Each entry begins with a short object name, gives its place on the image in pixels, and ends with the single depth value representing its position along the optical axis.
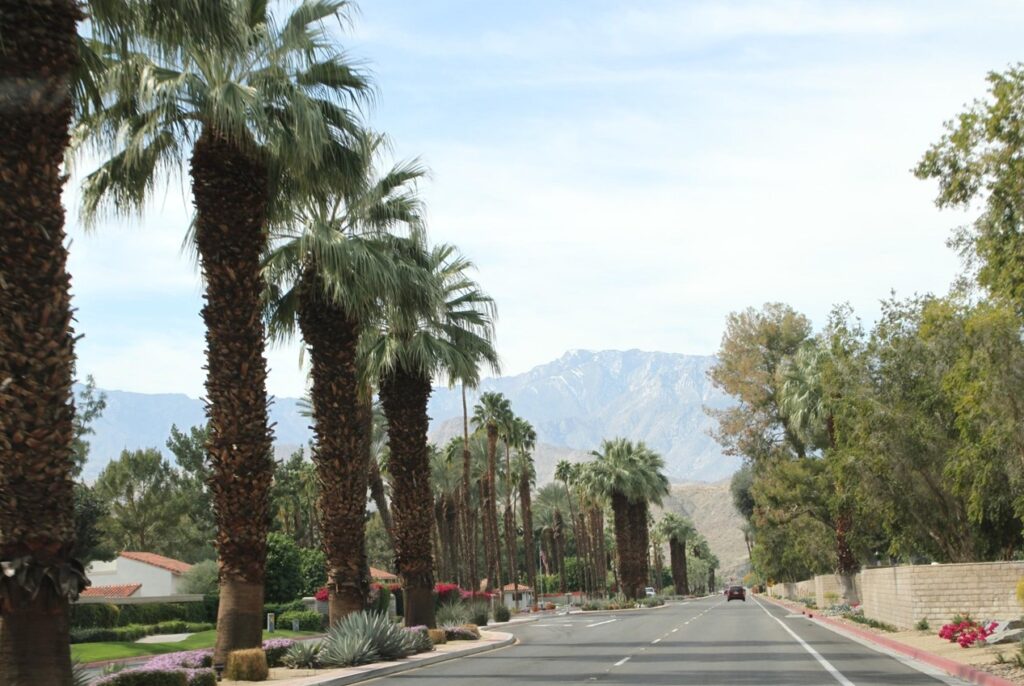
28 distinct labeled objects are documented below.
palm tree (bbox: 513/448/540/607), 75.94
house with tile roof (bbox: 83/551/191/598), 72.75
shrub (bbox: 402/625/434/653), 26.95
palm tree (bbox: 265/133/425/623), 25.42
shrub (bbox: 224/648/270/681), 19.64
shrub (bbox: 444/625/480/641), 34.41
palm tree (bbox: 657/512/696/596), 150.12
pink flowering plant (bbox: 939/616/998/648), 22.56
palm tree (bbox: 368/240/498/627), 32.19
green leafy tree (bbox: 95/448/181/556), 97.38
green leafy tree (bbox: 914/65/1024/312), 17.53
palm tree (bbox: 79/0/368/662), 20.47
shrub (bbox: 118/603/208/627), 54.44
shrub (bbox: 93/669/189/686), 16.62
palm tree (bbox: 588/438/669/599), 82.19
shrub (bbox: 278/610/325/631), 55.19
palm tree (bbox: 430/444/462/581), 82.00
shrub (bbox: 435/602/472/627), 39.06
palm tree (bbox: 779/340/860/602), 50.47
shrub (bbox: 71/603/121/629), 48.54
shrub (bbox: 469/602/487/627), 44.66
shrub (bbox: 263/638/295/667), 23.77
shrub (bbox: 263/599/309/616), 59.16
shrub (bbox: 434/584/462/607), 52.22
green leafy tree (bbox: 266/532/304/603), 60.97
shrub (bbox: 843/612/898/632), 32.97
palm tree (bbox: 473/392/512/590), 68.44
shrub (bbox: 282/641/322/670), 23.02
